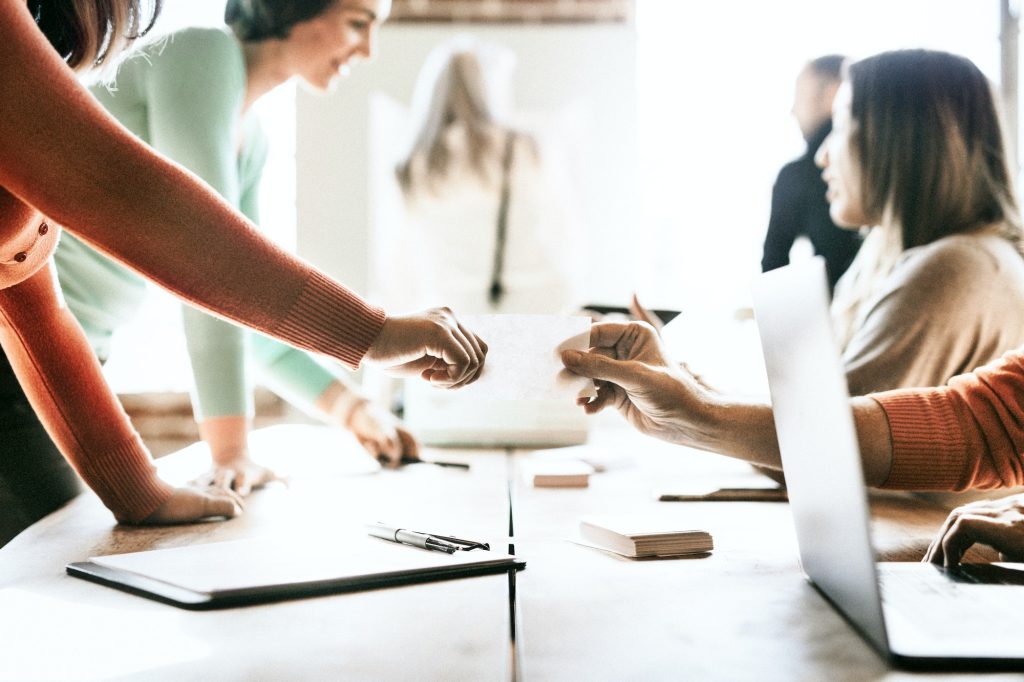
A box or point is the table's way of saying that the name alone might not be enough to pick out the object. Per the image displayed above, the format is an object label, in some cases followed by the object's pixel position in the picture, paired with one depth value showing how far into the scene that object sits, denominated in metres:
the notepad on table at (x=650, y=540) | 0.92
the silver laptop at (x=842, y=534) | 0.60
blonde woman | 3.05
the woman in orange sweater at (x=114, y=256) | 0.75
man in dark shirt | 2.75
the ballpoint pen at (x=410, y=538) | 0.91
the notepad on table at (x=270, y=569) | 0.76
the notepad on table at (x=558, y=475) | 1.43
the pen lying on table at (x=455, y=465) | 1.66
